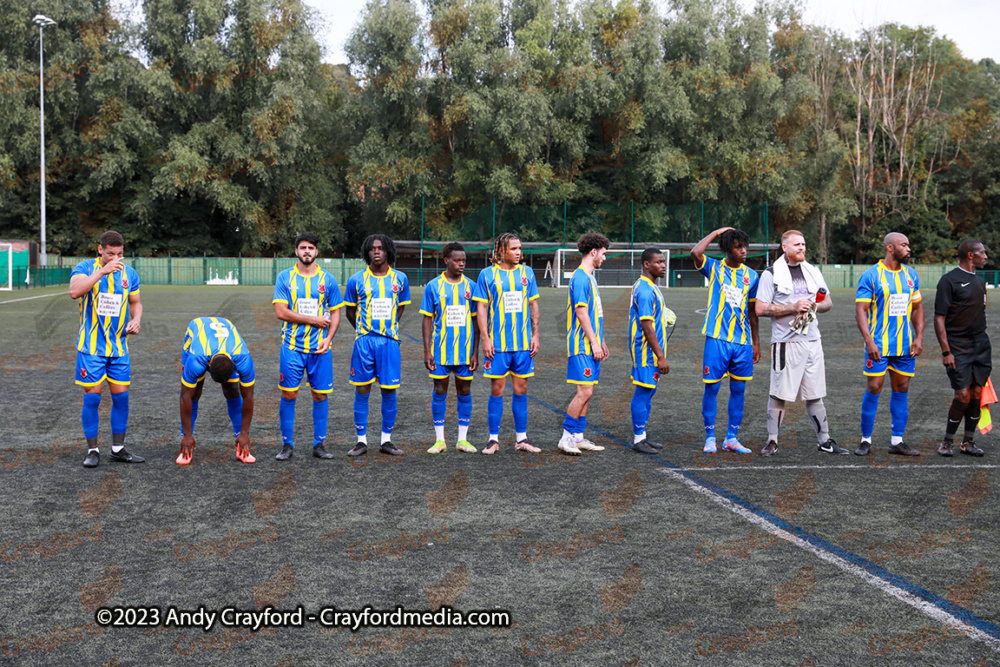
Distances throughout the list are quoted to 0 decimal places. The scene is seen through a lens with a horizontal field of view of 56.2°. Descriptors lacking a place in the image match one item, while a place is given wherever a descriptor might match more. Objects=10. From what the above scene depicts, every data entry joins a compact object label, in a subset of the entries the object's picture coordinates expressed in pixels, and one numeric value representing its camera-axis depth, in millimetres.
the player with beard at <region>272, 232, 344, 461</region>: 7602
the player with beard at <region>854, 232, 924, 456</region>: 8008
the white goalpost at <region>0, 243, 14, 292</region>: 37781
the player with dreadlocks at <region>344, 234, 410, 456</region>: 7781
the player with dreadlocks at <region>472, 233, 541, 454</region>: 7844
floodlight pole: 44125
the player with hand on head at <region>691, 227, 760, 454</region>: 8000
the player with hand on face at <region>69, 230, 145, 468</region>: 7336
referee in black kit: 8023
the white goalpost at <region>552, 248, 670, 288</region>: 52938
